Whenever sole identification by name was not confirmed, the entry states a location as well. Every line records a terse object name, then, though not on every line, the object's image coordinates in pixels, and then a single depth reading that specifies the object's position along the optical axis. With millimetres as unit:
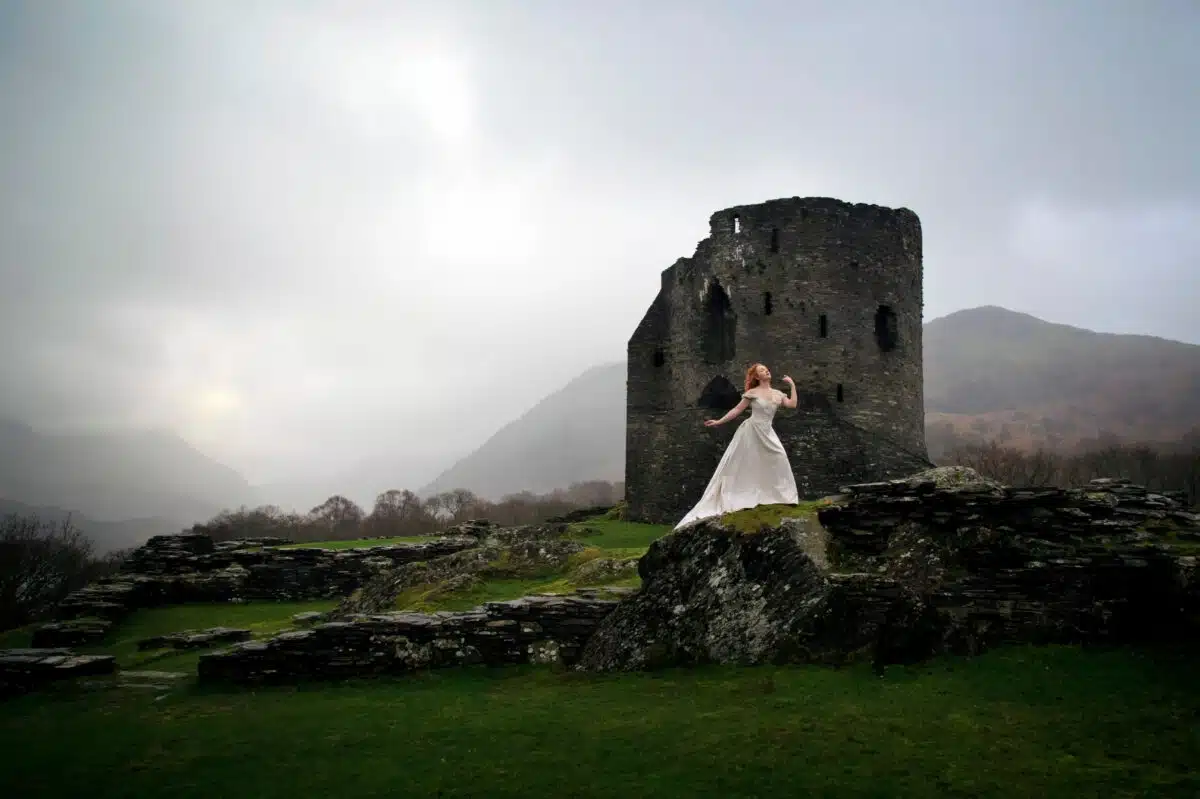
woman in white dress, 12289
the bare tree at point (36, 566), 31344
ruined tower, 29844
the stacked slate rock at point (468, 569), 16359
